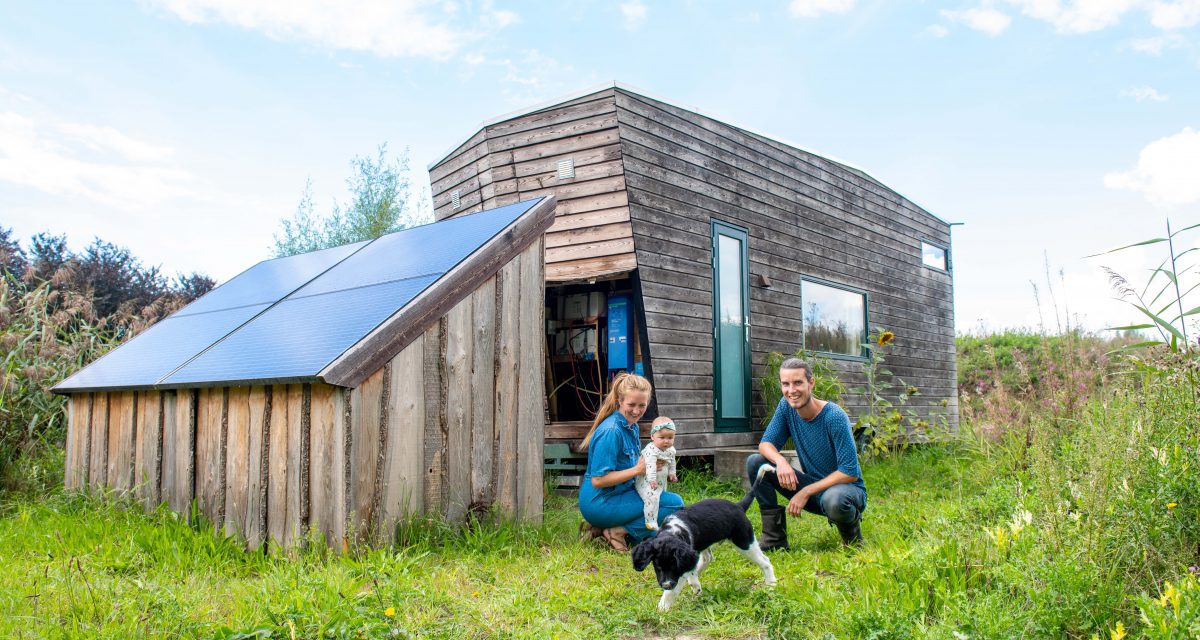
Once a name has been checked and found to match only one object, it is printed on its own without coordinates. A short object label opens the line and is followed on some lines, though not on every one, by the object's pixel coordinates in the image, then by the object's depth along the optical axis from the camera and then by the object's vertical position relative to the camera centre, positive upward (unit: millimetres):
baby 4207 -440
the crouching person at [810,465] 4469 -502
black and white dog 3186 -680
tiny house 7840 +1366
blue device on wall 8484 +432
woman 4621 -496
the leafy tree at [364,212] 27047 +5690
